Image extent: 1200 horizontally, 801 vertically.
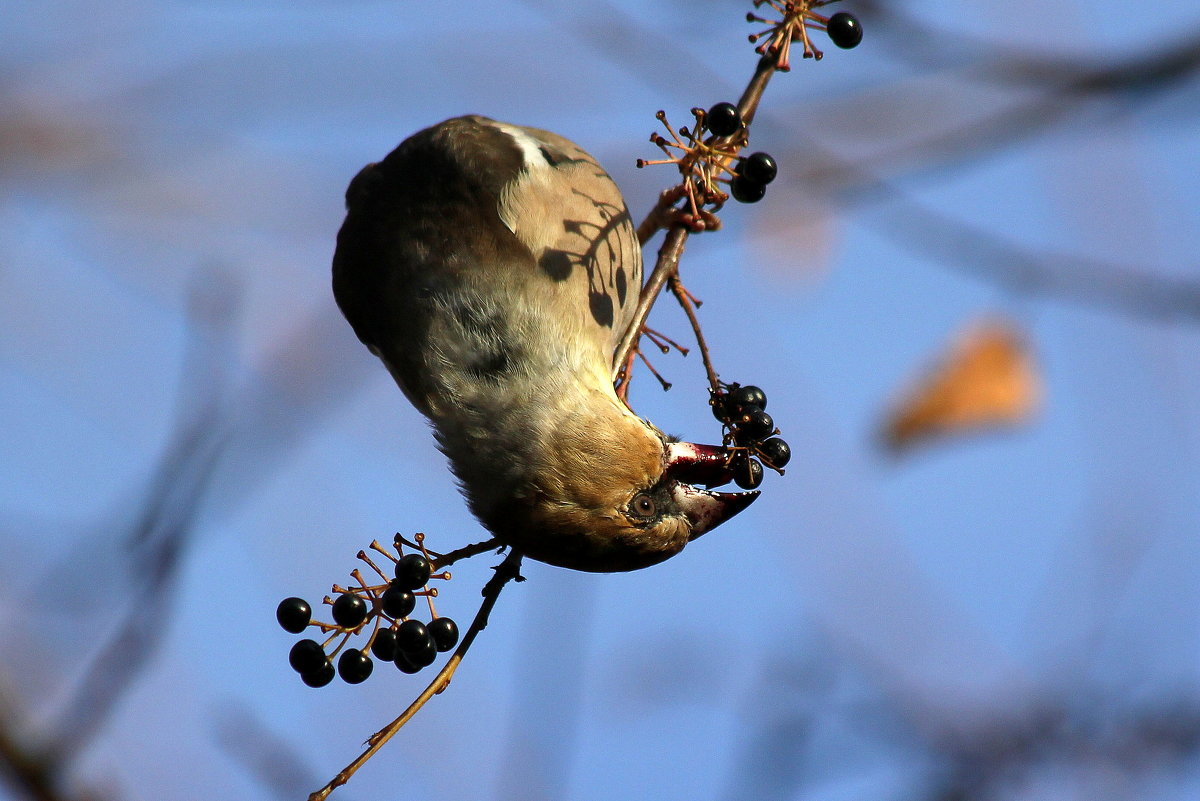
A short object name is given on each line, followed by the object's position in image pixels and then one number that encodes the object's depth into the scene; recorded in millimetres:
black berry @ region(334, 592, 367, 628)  6555
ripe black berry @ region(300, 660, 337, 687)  6613
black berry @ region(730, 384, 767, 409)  7711
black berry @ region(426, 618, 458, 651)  6770
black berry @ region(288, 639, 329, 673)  6578
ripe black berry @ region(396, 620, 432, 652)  6555
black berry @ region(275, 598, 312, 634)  6570
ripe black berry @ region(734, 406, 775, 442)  7660
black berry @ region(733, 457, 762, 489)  7824
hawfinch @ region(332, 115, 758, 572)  8344
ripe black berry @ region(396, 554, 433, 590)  6617
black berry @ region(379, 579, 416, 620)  6605
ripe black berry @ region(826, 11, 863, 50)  7844
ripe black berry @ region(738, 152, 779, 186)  7754
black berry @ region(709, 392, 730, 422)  7758
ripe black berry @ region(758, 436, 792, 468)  7746
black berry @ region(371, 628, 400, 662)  6699
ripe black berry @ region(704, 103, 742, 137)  7730
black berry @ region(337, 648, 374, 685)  6578
